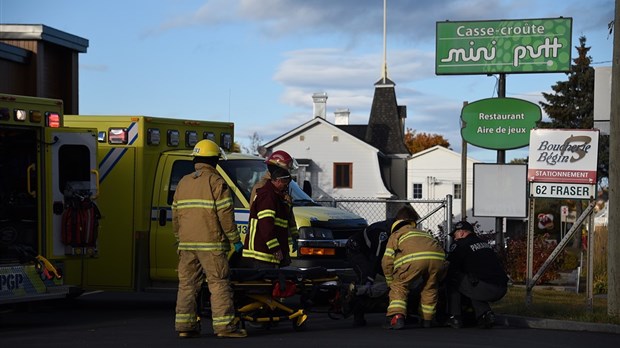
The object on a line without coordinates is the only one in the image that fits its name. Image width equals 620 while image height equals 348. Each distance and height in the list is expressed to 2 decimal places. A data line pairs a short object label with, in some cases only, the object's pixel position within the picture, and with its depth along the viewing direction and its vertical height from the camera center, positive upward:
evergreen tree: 61.22 +3.77
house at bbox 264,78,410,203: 58.41 -0.22
